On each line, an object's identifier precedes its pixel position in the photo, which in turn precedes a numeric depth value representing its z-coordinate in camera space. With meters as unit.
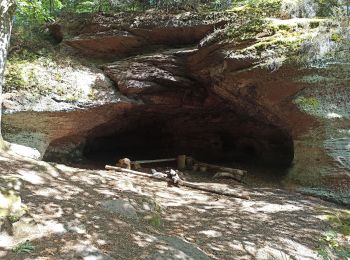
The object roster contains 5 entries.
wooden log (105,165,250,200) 8.02
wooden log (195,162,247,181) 10.12
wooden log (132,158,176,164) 10.85
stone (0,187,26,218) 4.21
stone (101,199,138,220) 5.31
